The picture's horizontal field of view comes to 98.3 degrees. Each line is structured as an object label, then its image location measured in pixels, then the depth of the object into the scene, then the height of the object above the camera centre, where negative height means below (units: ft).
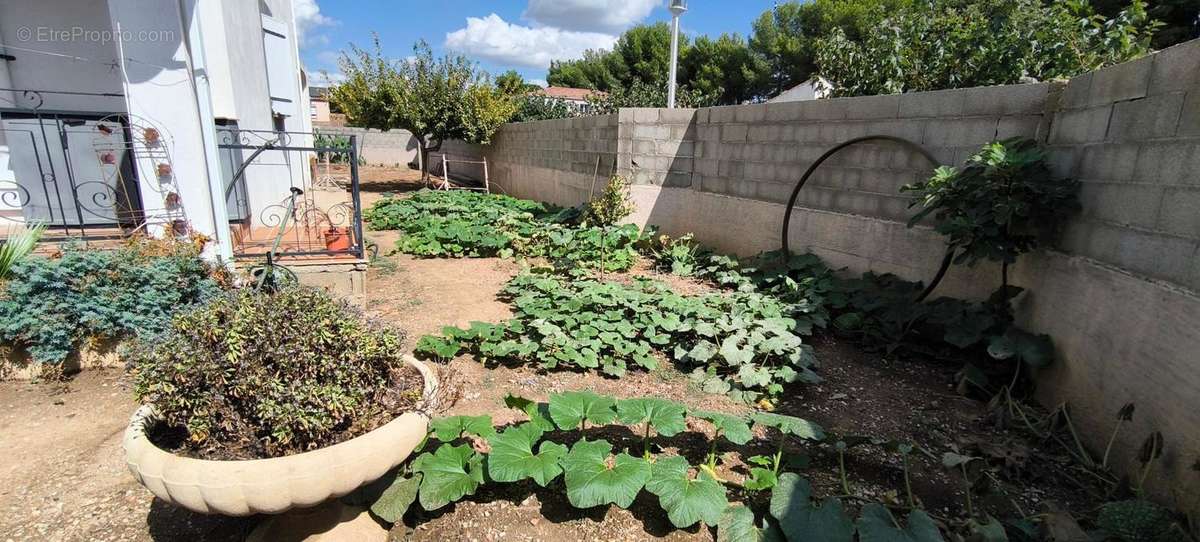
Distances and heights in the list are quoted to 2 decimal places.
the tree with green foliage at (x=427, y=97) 42.52 +4.20
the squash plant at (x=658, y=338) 10.64 -3.97
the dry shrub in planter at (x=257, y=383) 5.21 -2.40
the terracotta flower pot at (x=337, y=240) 15.08 -2.80
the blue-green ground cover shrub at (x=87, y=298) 9.16 -2.87
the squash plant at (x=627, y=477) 5.81 -3.84
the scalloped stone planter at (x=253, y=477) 4.68 -3.00
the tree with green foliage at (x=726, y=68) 76.18 +13.30
